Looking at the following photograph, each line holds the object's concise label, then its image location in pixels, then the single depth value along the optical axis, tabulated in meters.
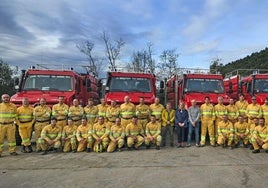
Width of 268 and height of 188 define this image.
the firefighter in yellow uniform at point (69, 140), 5.97
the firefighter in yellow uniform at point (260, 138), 5.87
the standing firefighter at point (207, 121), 6.47
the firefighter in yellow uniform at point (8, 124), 5.70
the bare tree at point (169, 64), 23.17
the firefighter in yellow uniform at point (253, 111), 6.56
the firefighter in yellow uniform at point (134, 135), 6.07
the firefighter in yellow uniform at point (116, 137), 5.98
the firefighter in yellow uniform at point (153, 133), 6.17
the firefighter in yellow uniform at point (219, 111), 6.53
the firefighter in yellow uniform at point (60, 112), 6.24
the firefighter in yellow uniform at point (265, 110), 6.54
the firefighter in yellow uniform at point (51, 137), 5.88
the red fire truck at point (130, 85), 7.17
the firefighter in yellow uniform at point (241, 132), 6.28
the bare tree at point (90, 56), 25.56
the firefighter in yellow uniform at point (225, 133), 6.27
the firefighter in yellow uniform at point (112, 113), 6.45
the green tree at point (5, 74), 22.54
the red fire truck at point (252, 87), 7.68
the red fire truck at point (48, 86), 6.64
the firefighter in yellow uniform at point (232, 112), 6.61
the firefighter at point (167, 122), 6.54
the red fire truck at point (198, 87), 7.30
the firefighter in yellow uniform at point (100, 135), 5.96
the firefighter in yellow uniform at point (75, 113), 6.33
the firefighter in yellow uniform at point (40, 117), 6.12
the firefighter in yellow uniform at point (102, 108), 6.54
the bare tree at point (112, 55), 25.41
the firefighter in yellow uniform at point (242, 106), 6.80
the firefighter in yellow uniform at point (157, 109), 6.54
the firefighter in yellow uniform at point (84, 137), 5.98
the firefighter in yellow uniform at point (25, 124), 5.96
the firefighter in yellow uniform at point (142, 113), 6.52
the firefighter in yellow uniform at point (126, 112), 6.40
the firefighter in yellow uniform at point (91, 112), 6.55
